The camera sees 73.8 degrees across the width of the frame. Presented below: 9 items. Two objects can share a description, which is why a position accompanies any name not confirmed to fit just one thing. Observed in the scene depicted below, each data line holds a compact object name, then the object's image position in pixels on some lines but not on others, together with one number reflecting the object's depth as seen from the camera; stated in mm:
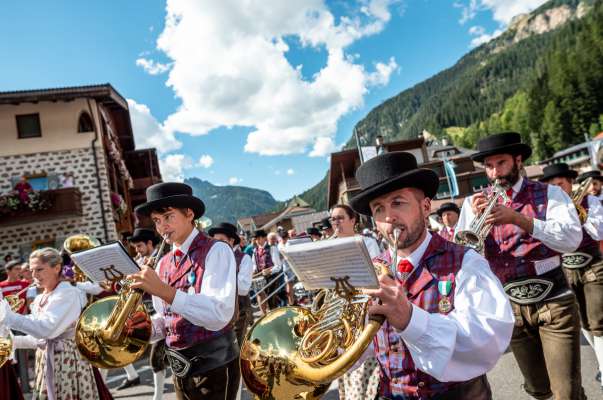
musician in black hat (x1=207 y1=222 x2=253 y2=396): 5801
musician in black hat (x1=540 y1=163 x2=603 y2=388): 4004
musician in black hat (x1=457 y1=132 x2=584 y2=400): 2781
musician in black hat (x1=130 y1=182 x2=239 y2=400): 2725
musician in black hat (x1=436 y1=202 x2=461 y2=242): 7082
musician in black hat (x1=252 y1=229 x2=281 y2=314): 11680
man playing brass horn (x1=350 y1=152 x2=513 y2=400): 1543
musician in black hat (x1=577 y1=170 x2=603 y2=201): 5698
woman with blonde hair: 4023
